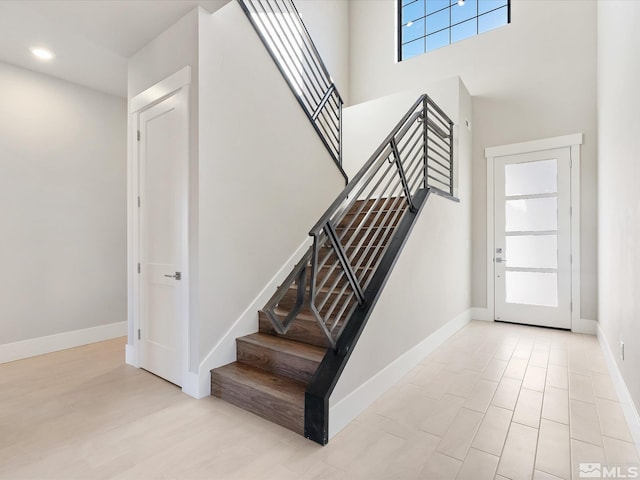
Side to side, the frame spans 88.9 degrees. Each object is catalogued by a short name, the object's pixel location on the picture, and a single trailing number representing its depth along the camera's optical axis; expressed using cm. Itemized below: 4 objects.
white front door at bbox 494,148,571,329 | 423
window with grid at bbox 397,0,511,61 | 493
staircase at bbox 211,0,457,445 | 188
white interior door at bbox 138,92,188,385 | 258
